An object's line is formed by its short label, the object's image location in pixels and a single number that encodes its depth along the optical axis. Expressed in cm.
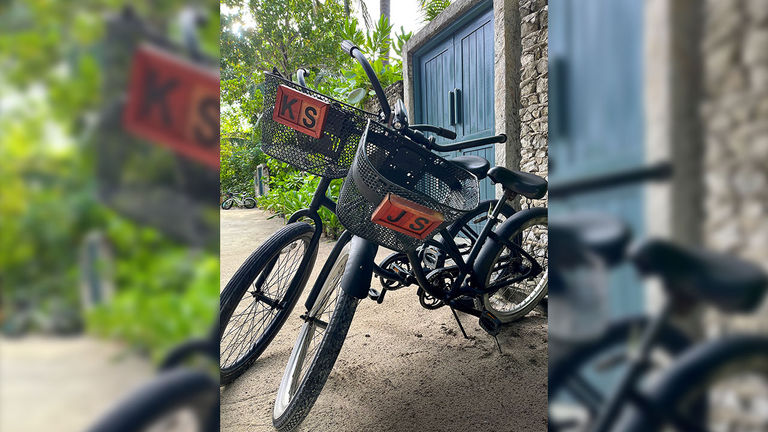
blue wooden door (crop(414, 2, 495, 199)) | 346
